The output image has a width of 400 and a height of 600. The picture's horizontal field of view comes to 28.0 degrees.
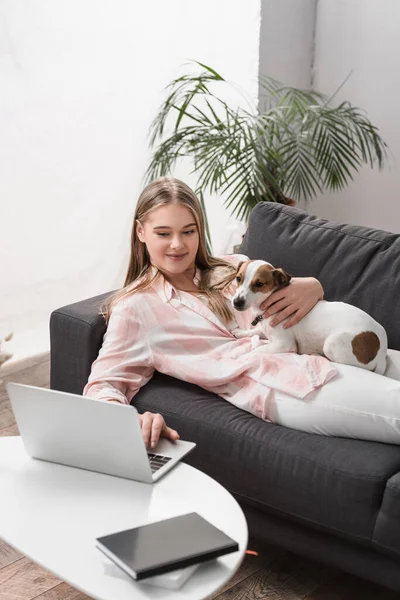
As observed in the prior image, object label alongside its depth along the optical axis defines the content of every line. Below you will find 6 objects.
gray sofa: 1.72
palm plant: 3.07
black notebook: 1.18
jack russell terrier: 1.98
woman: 1.88
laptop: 1.42
